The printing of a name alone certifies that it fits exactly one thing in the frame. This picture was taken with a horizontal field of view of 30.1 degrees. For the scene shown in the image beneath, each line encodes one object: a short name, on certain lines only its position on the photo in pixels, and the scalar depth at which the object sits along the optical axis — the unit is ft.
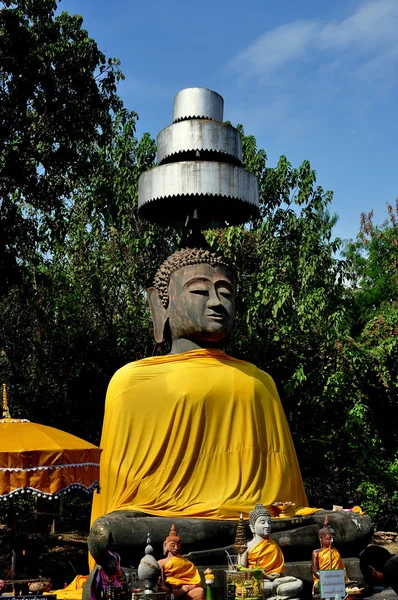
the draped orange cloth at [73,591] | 25.62
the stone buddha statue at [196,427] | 26.66
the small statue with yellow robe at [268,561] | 21.48
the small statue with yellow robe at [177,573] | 21.29
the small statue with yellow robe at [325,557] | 22.74
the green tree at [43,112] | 41.04
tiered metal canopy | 31.35
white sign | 20.66
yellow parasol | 23.34
